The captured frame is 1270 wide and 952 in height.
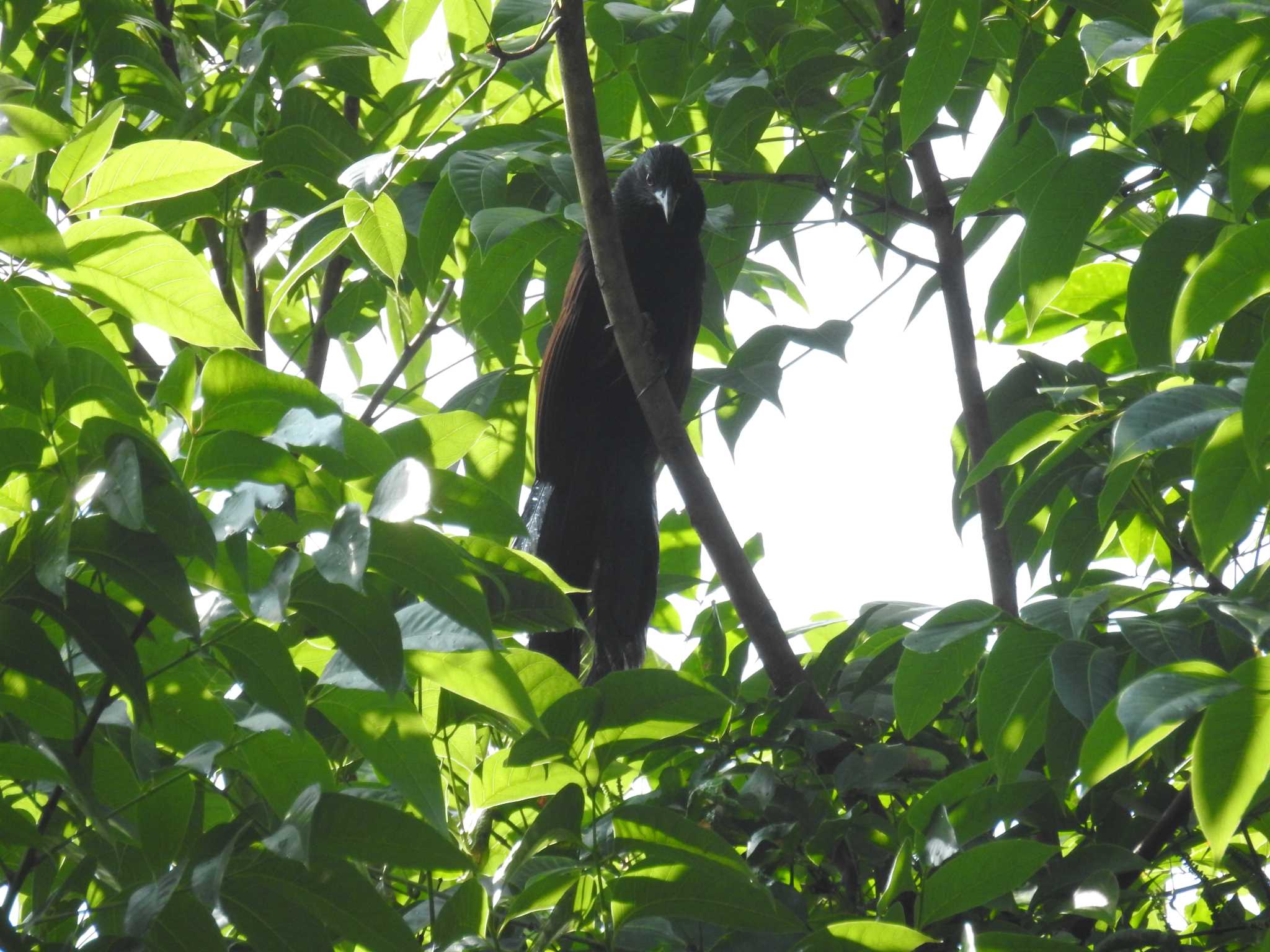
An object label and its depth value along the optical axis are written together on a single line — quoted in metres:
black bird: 13.90
